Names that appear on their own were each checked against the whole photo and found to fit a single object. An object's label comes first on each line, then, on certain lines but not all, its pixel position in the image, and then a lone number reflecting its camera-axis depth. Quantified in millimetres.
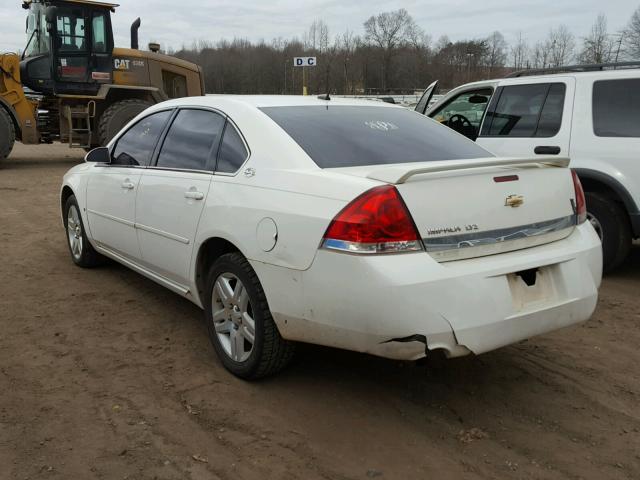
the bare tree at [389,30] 92625
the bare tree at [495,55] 74331
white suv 5449
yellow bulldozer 13891
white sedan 2812
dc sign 23188
